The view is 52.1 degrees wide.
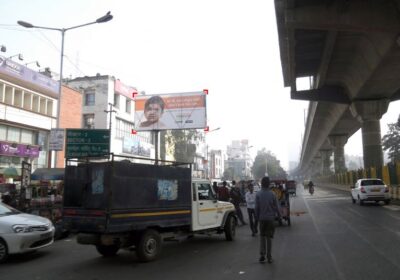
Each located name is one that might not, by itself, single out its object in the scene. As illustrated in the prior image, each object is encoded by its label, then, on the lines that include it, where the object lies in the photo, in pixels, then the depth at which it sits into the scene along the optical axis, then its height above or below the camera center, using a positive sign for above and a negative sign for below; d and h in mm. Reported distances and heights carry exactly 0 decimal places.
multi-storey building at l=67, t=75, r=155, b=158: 49562 +9799
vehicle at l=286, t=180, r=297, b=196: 42625 -25
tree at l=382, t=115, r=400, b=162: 92250 +10365
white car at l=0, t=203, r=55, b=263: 9577 -1089
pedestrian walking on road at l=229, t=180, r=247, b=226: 16719 -487
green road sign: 21891 +2446
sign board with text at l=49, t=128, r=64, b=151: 20234 +2369
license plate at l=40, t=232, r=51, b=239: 10273 -1188
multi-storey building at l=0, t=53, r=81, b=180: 30219 +5954
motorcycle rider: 45181 -147
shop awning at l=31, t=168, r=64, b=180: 18933 +656
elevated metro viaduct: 18453 +7647
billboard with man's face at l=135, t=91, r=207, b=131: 30656 +5815
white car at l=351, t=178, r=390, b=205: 24906 -285
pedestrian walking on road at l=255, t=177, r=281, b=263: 8781 -585
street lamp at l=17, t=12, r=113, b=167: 22594 +9205
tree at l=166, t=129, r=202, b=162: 76312 +8450
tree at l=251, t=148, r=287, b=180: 136375 +7439
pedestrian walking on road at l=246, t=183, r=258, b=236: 13477 -568
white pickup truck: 9086 -417
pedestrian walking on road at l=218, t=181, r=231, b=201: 17953 -320
